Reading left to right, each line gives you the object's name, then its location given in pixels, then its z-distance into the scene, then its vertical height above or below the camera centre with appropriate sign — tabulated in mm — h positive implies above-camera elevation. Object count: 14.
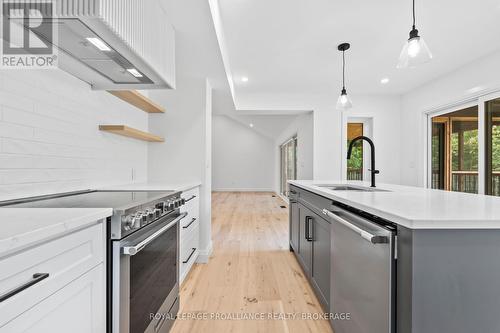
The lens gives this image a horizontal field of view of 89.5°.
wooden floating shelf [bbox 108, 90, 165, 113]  2144 +630
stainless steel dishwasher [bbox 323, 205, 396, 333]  954 -481
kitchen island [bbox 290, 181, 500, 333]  849 -354
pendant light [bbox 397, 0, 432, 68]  1686 +792
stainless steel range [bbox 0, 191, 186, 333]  1002 -412
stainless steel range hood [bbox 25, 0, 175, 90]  1063 +624
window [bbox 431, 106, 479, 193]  3523 +265
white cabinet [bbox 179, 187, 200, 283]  2188 -621
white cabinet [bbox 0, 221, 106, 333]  595 -337
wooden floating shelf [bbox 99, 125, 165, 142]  2029 +304
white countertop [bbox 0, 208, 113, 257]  585 -160
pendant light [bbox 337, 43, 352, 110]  2904 +785
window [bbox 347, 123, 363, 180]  5012 +213
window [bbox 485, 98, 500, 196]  3117 +279
